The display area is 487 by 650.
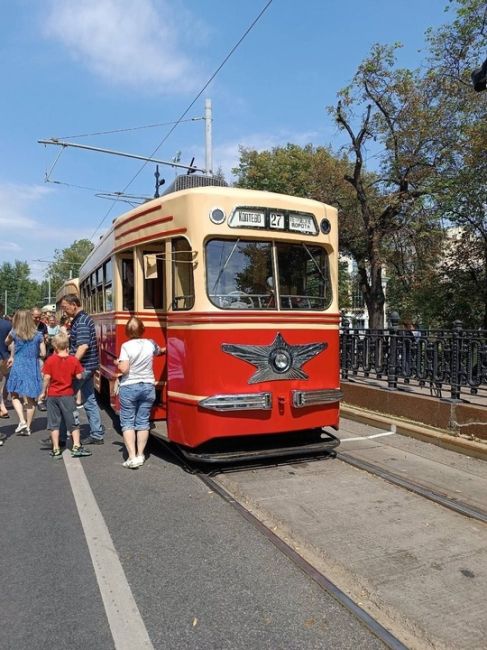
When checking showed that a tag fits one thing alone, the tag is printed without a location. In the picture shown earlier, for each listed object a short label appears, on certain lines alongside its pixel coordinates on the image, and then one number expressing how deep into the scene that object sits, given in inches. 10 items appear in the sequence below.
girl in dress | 306.8
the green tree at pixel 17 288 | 4032.2
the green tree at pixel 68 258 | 3174.2
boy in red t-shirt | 249.8
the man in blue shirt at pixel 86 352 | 272.5
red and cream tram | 218.8
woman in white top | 234.4
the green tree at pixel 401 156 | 678.5
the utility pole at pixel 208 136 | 618.2
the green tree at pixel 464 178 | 531.8
